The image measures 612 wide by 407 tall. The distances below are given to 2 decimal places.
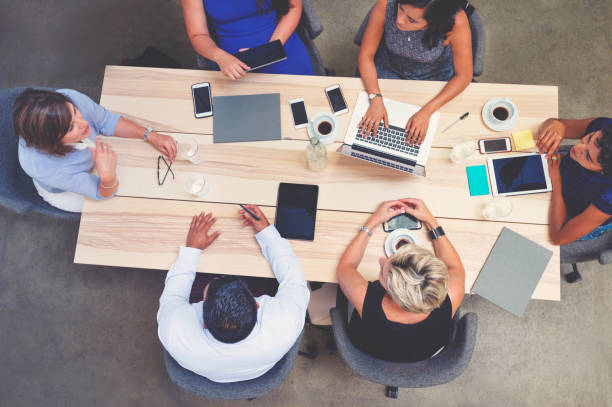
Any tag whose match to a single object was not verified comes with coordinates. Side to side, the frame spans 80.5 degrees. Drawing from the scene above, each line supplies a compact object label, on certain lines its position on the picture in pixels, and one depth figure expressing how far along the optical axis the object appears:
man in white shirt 1.29
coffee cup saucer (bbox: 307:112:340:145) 1.65
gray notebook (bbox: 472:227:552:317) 1.50
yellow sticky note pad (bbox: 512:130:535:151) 1.59
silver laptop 1.60
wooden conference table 1.56
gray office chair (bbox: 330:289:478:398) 1.36
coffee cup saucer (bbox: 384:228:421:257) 1.54
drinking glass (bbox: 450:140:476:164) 1.55
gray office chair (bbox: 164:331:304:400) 1.38
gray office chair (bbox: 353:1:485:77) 1.77
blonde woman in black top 1.27
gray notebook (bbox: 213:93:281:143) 1.68
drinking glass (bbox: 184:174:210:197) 1.59
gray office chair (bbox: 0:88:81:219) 1.61
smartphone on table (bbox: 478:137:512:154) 1.60
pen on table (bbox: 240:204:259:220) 1.55
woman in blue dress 1.89
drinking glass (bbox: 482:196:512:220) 1.51
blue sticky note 1.57
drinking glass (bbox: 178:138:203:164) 1.63
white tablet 1.56
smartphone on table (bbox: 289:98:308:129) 1.68
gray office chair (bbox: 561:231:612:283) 1.77
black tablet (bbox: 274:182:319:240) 1.58
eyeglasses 1.66
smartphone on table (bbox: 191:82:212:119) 1.71
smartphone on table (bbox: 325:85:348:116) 1.69
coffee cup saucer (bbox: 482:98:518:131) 1.62
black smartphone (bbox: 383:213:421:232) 1.56
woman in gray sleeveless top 1.62
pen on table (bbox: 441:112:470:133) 1.63
